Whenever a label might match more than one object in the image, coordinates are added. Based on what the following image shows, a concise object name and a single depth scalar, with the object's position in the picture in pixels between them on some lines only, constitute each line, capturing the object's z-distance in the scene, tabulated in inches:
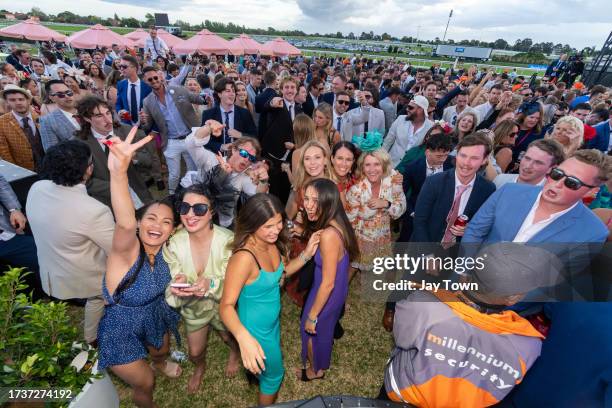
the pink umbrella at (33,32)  594.2
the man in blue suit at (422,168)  142.6
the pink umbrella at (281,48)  654.5
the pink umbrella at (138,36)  728.2
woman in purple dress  96.1
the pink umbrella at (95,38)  552.9
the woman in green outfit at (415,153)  172.9
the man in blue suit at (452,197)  118.5
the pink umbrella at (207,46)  567.2
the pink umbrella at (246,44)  635.5
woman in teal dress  82.0
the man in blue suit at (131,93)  238.9
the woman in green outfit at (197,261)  93.4
